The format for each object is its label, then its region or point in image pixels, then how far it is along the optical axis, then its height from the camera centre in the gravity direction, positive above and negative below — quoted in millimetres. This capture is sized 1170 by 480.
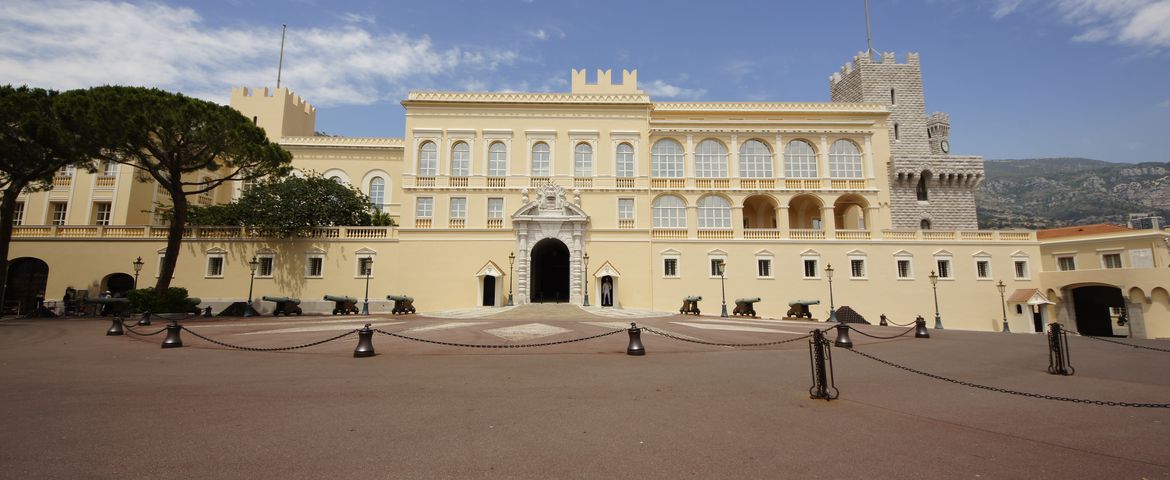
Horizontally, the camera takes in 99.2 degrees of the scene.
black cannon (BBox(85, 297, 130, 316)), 24594 -871
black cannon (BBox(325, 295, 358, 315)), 27125 -866
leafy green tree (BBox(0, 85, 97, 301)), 22516 +6806
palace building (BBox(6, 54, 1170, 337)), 30531 +3350
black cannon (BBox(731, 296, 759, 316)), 26812 -786
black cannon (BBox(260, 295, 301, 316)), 26781 -924
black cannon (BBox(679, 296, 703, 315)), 27806 -762
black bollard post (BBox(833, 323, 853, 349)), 13144 -1190
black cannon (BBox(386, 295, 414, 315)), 27030 -794
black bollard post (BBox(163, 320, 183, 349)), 12156 -1148
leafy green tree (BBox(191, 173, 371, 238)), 30656 +5093
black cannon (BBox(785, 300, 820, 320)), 26562 -907
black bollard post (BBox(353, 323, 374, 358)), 10773 -1186
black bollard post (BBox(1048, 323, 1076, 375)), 9500 -1026
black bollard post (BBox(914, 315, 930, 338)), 16734 -1234
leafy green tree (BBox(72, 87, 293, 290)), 22453 +7264
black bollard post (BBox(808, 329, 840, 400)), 6941 -1115
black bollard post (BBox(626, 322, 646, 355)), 11367 -1171
